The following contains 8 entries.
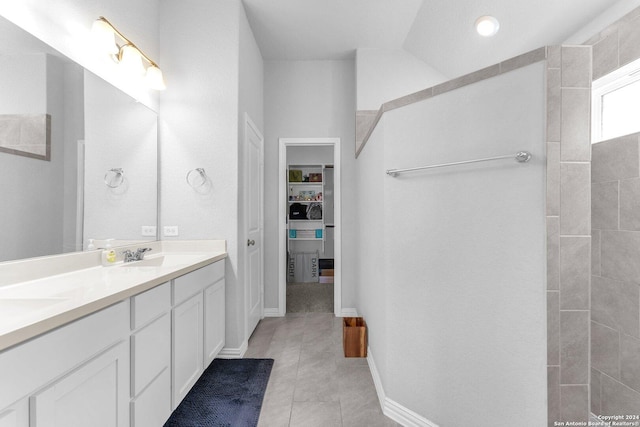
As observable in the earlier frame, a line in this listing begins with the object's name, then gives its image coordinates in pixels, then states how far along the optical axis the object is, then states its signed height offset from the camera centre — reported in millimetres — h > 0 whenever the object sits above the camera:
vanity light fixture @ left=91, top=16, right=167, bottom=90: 1823 +1047
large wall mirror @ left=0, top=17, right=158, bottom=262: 1357 +316
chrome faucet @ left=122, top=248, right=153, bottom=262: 2059 -283
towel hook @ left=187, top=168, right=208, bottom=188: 2484 +287
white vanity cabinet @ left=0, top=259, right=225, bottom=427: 826 -547
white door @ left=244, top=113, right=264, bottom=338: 2756 -63
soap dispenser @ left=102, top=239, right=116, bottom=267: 1905 -272
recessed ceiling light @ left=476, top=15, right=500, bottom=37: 2385 +1493
